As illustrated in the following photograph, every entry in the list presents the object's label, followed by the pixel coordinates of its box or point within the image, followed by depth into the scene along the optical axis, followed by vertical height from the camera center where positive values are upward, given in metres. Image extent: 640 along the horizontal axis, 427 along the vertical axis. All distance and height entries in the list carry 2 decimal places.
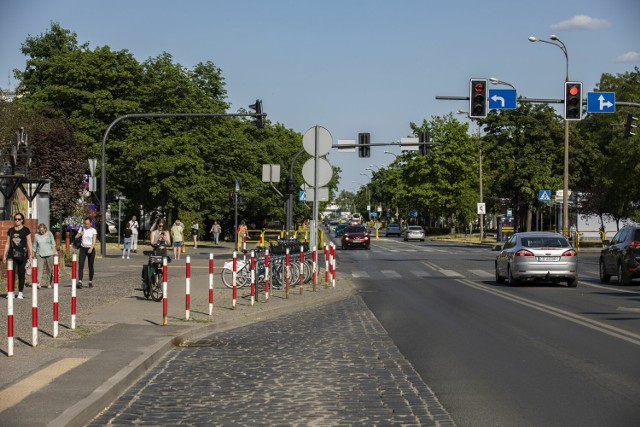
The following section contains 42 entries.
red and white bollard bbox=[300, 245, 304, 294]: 23.23 -0.97
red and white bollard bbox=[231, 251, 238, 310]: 18.25 -1.30
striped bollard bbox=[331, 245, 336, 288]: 25.33 -1.26
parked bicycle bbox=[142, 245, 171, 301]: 20.31 -1.12
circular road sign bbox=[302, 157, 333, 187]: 24.72 +1.27
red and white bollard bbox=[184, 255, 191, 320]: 15.78 -1.07
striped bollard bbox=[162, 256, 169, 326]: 15.03 -1.22
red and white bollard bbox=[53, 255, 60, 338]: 13.09 -1.04
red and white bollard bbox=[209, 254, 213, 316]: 16.89 -1.14
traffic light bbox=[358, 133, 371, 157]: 41.62 +3.24
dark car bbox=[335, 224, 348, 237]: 102.78 -0.69
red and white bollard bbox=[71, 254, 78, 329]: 14.22 -1.10
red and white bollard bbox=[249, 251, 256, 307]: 19.48 -1.04
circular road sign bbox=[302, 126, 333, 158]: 24.70 +2.01
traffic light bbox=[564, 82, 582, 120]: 31.27 +3.91
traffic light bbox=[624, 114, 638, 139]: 37.09 +3.65
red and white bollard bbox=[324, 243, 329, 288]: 25.54 -1.17
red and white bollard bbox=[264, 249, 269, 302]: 20.54 -1.13
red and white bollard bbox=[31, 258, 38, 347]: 11.95 -1.18
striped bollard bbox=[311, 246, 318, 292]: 23.90 -0.98
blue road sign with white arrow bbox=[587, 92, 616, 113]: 33.69 +4.14
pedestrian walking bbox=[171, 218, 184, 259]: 41.56 -0.62
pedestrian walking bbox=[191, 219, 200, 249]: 58.66 -0.34
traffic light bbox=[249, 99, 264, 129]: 36.03 +4.00
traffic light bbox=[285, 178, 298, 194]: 37.19 +1.35
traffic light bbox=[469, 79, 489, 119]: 30.72 +3.91
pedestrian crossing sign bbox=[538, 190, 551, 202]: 55.28 +1.61
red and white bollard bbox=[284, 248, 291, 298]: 21.65 -1.07
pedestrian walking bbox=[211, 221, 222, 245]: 66.19 -0.50
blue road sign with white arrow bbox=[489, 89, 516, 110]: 34.41 +4.30
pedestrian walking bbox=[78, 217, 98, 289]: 23.55 -0.63
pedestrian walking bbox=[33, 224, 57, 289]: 22.09 -0.51
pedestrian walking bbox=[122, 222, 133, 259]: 41.81 -0.85
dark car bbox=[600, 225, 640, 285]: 27.33 -0.78
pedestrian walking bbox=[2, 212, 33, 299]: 19.66 -0.51
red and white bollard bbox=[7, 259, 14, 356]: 11.20 -1.02
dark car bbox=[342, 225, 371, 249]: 64.25 -0.91
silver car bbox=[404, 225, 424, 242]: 88.56 -0.79
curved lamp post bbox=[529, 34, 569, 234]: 44.83 +3.51
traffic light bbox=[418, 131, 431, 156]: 41.66 +3.40
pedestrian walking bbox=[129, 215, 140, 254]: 44.97 -0.52
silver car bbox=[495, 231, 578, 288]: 26.14 -0.89
